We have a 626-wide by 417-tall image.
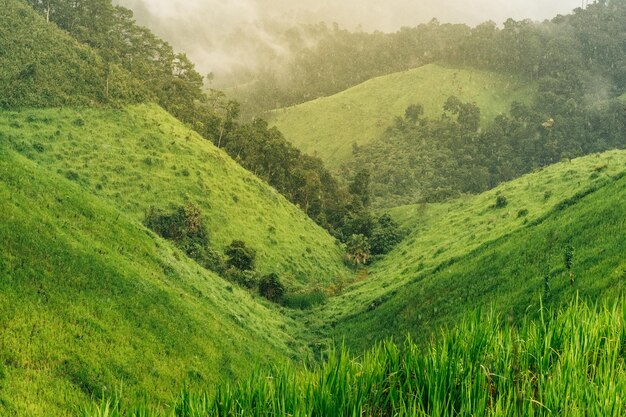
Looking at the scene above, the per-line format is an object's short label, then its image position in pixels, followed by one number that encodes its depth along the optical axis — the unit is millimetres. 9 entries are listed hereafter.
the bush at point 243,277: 51688
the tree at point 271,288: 52969
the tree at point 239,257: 55406
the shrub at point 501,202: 62594
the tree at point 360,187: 111250
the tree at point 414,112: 190750
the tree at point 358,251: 79188
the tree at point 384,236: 85688
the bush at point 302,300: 53094
